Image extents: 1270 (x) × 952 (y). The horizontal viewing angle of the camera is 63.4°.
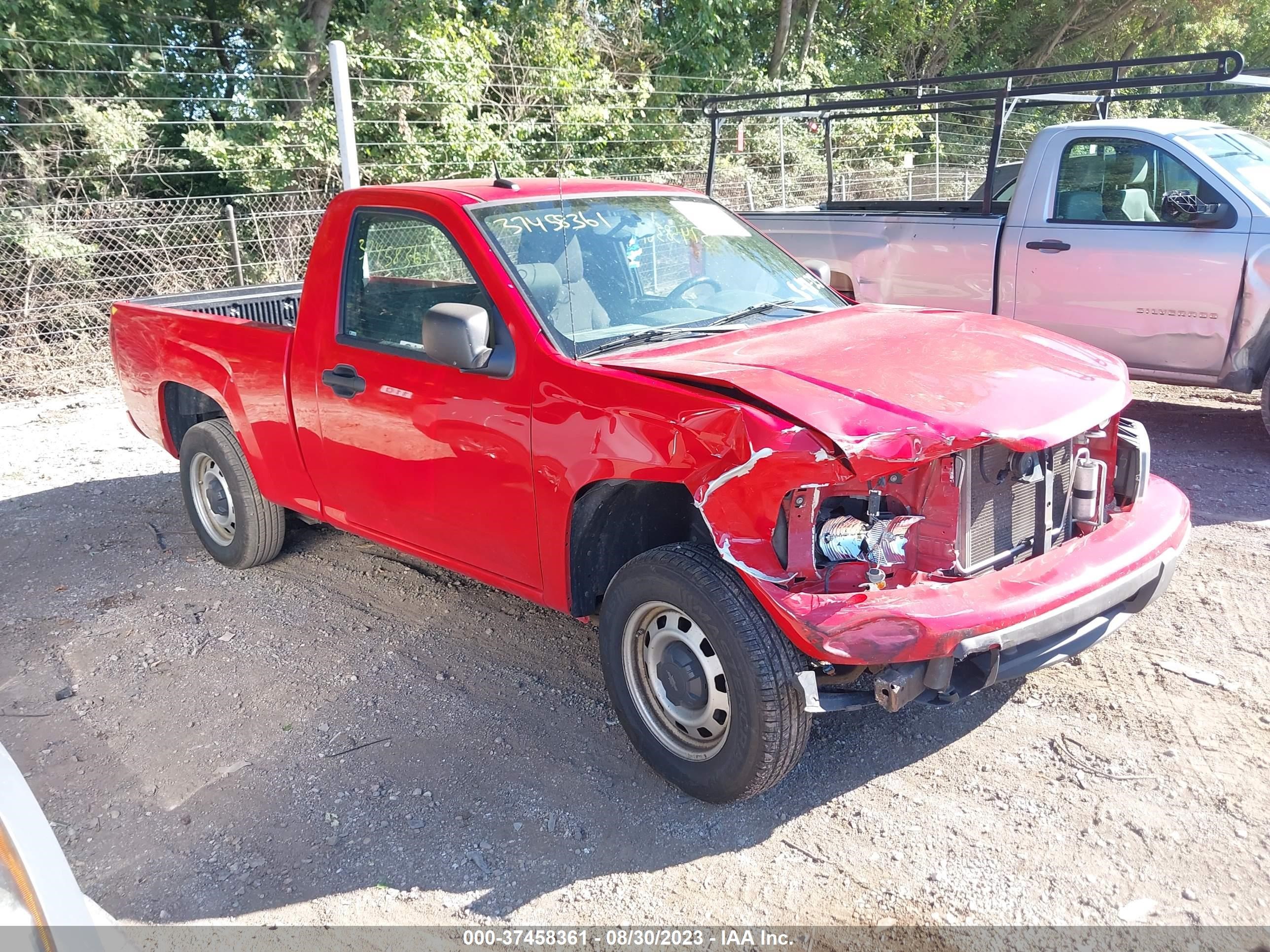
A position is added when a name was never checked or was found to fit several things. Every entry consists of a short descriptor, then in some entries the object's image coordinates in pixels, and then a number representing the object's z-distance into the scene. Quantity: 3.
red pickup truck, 3.03
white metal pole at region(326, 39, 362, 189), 8.76
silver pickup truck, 6.35
